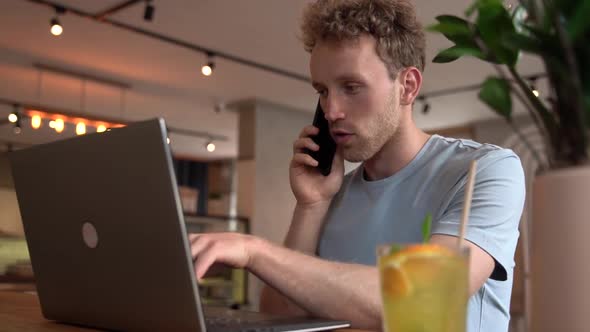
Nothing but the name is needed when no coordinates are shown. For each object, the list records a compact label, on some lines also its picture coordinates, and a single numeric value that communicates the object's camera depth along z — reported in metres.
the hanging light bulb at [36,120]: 5.50
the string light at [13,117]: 5.76
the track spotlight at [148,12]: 3.65
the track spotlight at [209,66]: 4.68
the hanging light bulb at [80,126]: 5.31
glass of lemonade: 0.51
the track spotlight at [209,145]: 8.07
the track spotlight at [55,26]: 3.90
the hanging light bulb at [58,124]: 5.24
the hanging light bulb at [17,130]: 7.50
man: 1.15
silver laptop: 0.72
